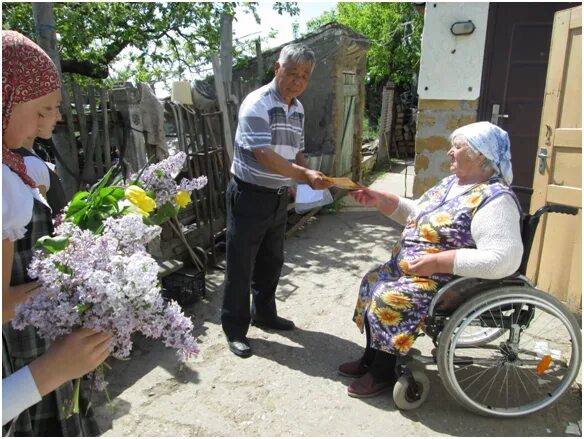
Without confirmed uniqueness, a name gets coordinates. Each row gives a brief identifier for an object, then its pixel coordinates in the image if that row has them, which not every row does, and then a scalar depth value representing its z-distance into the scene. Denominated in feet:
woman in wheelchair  7.10
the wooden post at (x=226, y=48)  18.35
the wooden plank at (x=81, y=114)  12.53
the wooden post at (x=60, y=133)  12.69
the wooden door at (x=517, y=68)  16.10
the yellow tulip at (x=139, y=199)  3.96
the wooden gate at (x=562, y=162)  10.89
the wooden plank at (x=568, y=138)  10.81
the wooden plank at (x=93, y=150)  12.60
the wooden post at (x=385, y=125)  36.42
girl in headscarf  3.43
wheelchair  7.34
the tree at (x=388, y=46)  51.57
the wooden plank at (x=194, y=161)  14.74
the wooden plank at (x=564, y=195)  10.97
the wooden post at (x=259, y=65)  21.89
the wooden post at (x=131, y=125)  12.81
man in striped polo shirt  8.83
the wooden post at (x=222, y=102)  16.61
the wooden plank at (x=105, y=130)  12.69
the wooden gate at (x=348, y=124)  25.19
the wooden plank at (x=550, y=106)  11.12
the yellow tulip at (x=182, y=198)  4.58
